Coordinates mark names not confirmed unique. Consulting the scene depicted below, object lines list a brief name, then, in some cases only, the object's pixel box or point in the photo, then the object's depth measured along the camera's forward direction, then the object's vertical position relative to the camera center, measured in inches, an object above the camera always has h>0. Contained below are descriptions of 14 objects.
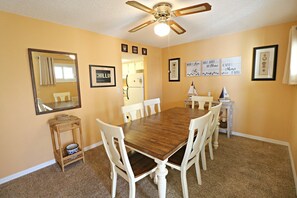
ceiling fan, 57.1 +30.8
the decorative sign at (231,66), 114.1 +12.9
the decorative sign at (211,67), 124.9 +13.1
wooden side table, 79.4 -31.7
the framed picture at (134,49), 132.5 +31.8
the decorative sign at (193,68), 136.5 +13.6
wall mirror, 80.7 +2.7
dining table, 47.5 -21.6
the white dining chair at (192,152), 49.8 -29.2
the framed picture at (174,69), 152.4 +14.4
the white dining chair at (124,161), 46.0 -32.6
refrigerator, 162.9 -7.5
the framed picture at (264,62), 100.2 +13.4
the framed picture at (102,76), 105.7 +5.9
